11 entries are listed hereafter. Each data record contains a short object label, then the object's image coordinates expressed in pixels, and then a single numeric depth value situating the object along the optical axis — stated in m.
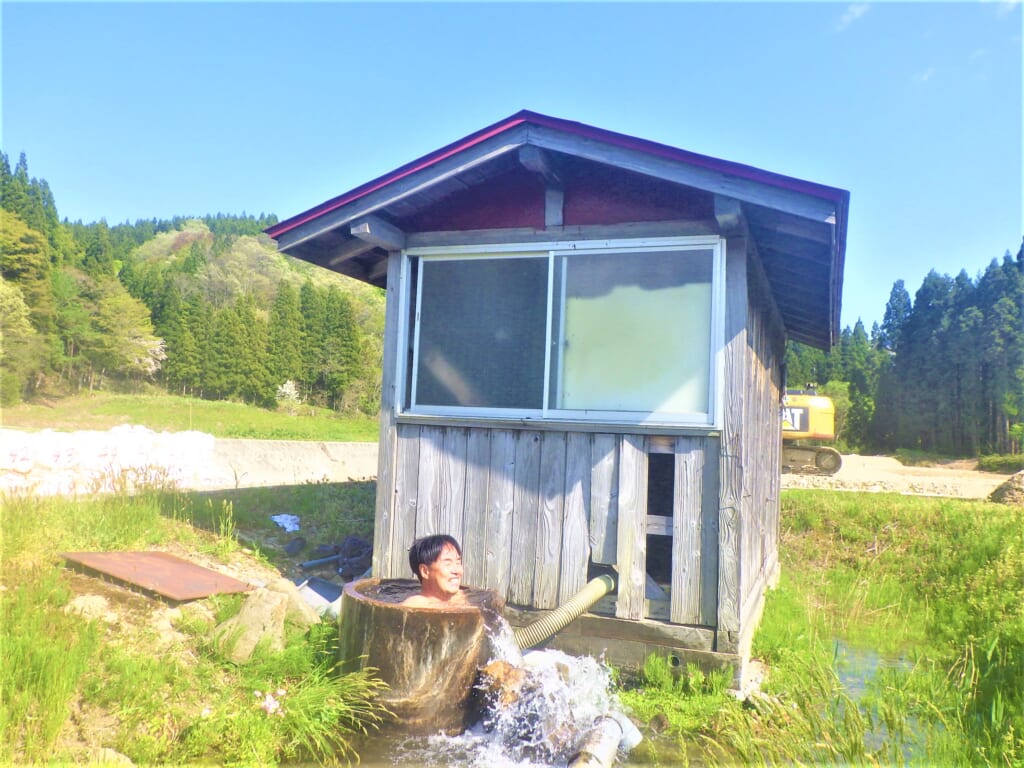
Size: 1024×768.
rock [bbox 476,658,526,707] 3.79
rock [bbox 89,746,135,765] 3.06
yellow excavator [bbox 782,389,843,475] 22.58
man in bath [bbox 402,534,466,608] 4.31
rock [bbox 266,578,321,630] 4.84
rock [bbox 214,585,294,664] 4.17
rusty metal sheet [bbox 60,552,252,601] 4.67
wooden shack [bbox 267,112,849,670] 4.90
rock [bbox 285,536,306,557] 7.16
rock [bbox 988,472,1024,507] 15.74
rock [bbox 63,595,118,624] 4.14
